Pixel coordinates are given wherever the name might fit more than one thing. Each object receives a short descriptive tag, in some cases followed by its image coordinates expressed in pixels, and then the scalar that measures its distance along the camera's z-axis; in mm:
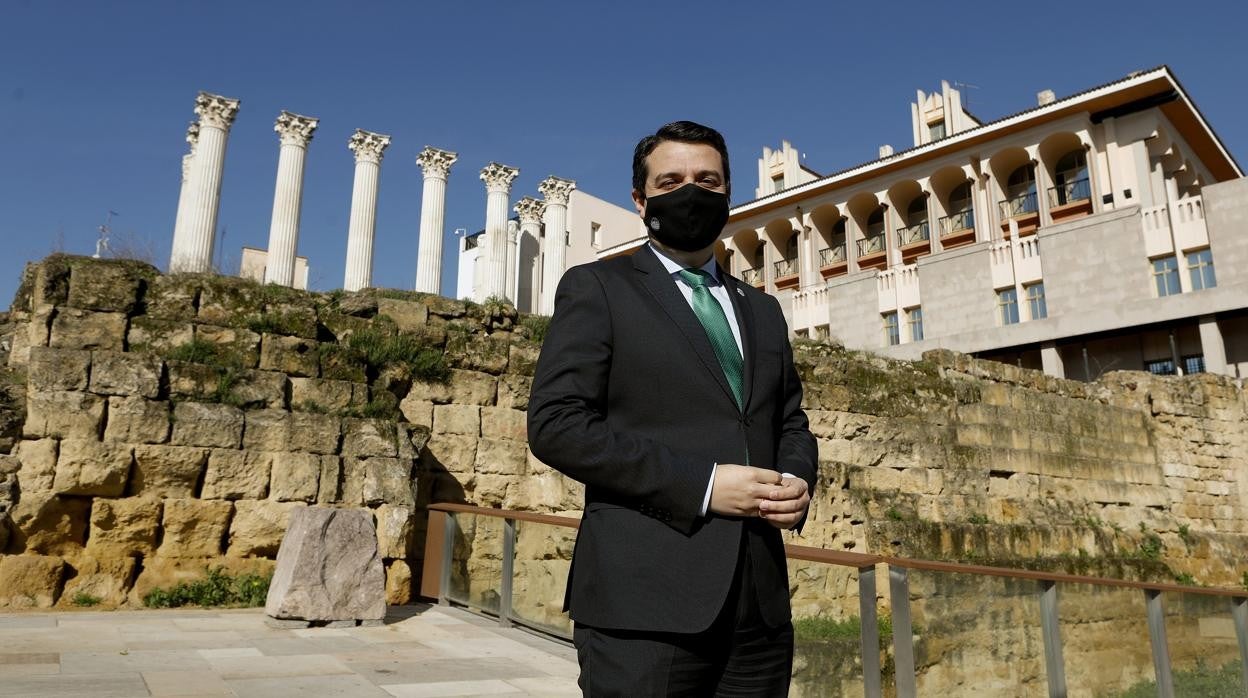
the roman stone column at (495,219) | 36812
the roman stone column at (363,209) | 29219
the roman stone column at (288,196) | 27422
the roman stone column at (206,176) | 25688
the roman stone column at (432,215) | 31141
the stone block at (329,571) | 6555
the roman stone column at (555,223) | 39062
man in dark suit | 1793
